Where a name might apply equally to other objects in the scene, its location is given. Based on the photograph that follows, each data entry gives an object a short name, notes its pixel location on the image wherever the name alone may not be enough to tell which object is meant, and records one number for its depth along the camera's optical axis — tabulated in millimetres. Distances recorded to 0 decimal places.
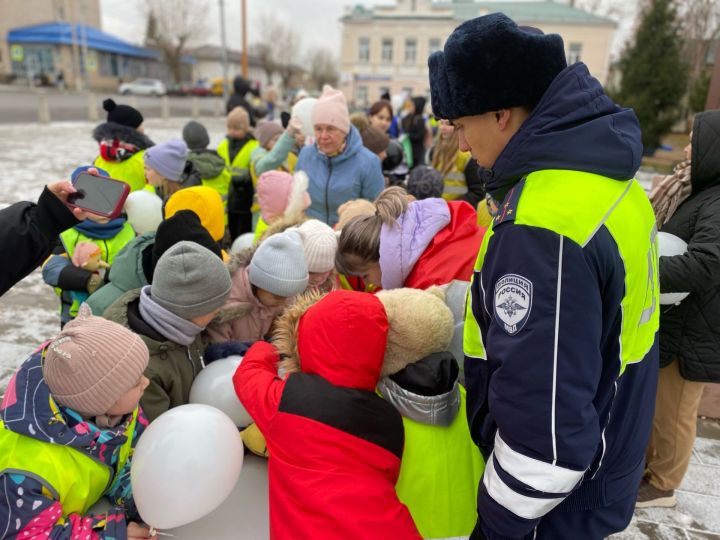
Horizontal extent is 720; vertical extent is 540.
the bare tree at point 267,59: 57031
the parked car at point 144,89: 41656
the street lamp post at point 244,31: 29605
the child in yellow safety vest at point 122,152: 4309
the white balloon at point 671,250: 2260
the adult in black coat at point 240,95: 8234
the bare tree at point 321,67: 73588
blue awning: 47534
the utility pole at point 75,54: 40594
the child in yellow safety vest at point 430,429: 1569
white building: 46812
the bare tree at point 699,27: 22750
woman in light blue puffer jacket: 3988
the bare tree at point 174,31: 49375
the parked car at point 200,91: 46312
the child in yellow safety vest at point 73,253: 2941
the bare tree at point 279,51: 58375
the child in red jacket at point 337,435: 1450
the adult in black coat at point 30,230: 1781
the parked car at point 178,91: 45750
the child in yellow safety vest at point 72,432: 1359
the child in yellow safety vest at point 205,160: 5066
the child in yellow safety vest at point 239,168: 5570
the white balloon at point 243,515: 1765
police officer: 1094
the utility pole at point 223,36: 29141
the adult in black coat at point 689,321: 2186
